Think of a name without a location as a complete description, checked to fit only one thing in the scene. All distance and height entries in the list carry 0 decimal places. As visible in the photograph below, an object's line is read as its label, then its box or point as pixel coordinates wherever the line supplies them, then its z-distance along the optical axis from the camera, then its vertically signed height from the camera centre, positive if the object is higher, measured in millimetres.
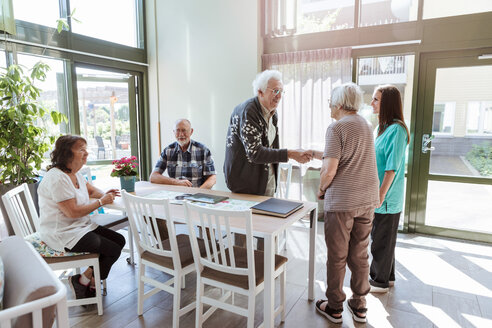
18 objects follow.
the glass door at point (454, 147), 3262 -198
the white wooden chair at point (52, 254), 2035 -797
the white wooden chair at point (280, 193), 3041 -615
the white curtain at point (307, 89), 3648 +446
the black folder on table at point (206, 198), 2164 -485
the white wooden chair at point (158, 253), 1865 -786
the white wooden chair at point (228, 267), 1614 -771
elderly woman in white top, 2014 -525
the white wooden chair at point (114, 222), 2611 -758
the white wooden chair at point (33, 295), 942 -526
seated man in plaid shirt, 3045 -325
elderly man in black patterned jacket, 2168 -116
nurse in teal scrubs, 2121 -302
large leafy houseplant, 2828 +21
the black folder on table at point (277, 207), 1912 -492
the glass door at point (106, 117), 3963 +142
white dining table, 1665 -527
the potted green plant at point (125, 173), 2502 -347
